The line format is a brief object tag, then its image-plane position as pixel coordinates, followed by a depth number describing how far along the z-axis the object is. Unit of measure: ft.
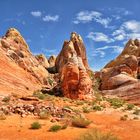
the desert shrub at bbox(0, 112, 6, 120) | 33.37
